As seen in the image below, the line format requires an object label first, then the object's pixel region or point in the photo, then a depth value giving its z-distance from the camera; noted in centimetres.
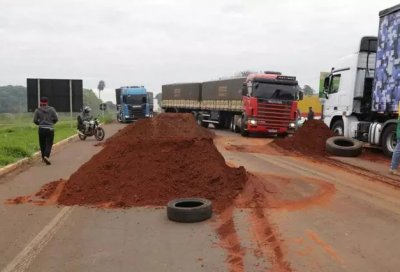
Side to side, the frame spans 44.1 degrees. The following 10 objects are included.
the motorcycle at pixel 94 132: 2353
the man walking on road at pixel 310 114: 3055
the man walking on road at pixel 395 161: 1202
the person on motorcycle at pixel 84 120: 2364
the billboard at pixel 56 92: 3281
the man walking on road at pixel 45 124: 1422
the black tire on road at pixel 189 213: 718
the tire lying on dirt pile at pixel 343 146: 1606
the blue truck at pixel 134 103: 4600
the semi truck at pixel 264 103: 2527
